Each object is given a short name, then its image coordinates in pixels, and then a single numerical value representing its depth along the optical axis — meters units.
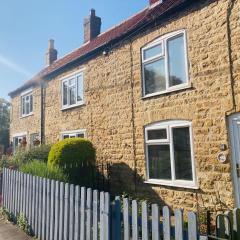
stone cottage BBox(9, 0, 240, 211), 7.45
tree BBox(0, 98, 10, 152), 27.90
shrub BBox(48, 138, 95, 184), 10.31
